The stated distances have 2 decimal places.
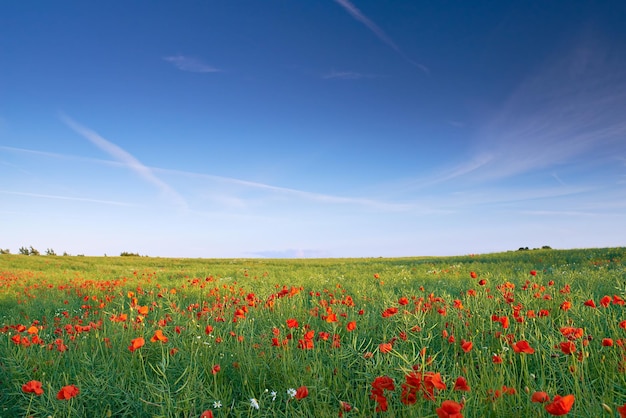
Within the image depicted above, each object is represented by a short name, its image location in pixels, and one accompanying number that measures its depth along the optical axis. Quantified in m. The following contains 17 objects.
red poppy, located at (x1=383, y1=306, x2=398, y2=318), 3.74
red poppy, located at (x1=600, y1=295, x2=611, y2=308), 4.12
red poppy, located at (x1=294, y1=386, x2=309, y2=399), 2.40
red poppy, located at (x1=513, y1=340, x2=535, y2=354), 2.59
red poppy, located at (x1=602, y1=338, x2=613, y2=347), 3.28
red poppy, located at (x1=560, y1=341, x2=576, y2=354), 2.91
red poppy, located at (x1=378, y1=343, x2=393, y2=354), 2.89
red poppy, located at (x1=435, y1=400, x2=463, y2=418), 1.59
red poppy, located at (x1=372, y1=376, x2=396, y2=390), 2.26
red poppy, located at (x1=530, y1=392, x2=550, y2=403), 2.08
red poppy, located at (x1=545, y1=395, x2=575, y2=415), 1.60
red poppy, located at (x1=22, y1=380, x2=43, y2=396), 2.70
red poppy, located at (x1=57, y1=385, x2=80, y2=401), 2.54
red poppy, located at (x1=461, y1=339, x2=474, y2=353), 2.86
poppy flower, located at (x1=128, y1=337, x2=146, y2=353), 3.25
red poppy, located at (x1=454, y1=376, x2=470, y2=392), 2.14
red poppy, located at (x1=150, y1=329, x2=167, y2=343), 3.30
